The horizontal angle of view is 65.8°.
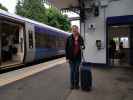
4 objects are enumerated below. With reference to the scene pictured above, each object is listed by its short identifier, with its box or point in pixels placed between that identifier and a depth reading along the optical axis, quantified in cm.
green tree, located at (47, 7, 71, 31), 2065
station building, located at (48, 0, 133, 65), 535
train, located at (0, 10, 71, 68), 486
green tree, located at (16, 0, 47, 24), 1812
